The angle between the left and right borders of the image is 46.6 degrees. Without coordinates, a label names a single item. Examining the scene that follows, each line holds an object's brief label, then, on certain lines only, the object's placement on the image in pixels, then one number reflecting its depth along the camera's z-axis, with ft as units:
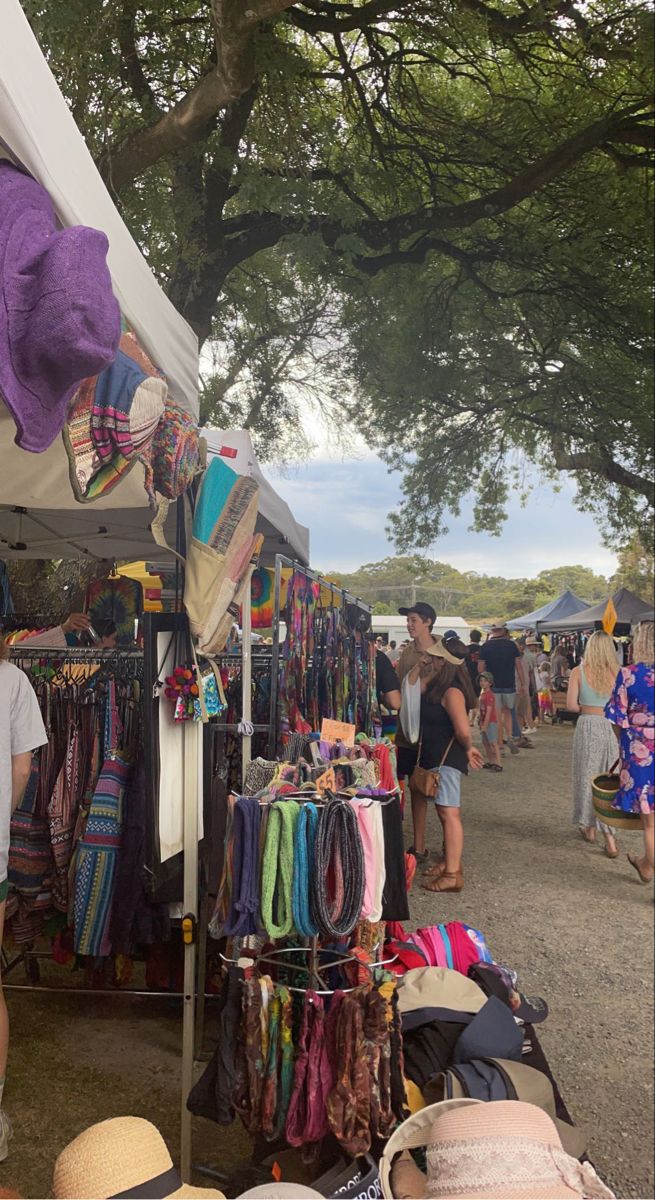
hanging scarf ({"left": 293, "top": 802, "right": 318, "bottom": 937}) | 5.48
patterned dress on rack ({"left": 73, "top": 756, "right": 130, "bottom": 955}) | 8.01
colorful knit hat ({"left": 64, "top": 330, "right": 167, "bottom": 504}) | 4.17
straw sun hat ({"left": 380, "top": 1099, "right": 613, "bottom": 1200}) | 3.43
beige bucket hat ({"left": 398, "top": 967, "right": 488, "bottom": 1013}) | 6.14
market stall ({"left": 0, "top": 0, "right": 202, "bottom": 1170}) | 3.16
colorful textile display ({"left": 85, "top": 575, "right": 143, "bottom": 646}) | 13.87
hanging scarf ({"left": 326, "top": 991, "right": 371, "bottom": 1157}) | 5.06
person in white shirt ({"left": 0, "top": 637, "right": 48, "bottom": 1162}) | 6.41
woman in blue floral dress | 12.61
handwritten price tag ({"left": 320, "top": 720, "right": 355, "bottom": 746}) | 7.61
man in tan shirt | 14.42
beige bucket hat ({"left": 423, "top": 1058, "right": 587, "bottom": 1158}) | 4.84
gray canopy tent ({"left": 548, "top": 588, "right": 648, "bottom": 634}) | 37.58
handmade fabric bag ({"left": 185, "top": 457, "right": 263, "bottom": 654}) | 6.63
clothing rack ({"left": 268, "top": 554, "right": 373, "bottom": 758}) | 8.30
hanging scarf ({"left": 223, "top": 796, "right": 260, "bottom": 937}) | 5.54
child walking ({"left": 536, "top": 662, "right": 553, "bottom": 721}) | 41.14
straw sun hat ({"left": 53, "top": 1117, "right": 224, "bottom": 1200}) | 2.84
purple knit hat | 3.10
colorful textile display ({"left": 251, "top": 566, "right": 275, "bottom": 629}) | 12.85
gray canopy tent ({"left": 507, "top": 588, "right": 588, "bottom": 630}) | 49.14
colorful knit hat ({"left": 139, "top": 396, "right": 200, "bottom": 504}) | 5.58
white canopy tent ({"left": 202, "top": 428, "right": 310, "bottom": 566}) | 9.53
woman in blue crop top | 15.89
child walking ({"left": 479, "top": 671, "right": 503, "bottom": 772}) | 26.94
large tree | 13.51
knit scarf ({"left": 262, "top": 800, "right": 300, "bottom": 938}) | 5.46
